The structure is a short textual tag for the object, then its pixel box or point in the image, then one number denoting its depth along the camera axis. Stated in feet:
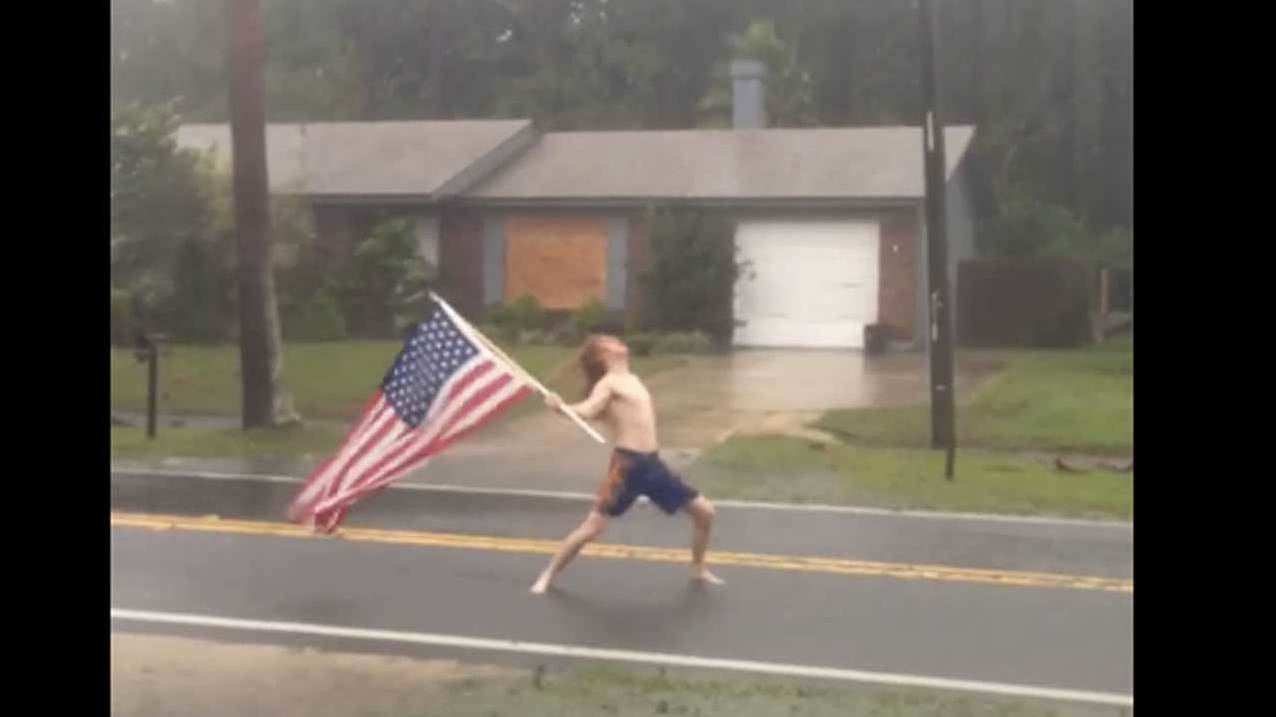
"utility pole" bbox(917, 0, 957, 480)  39.86
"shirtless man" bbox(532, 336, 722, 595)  27.20
